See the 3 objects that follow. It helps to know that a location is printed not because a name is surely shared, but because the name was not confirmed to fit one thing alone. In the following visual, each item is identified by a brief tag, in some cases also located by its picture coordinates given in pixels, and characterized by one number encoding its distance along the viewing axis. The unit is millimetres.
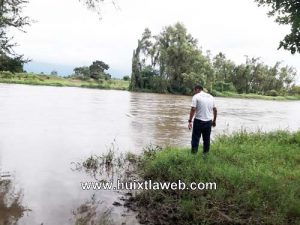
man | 6349
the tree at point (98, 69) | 62447
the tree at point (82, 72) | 62066
